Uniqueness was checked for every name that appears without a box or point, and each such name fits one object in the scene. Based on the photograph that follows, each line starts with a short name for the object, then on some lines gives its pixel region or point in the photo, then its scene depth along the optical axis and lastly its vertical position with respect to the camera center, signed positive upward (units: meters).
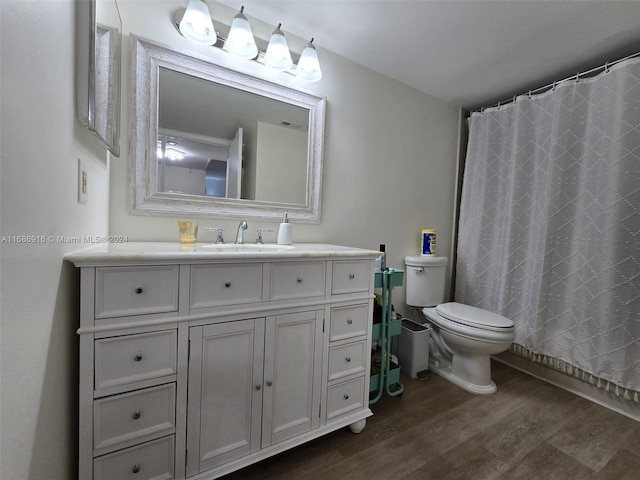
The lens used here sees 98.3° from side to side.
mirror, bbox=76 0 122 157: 0.83 +0.51
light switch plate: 0.87 +0.12
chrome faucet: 1.47 -0.04
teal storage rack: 1.66 -0.63
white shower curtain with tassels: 1.56 +0.10
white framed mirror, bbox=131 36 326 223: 1.30 +0.46
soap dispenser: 1.53 -0.03
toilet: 1.73 -0.61
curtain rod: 1.64 +1.06
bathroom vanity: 0.86 -0.48
